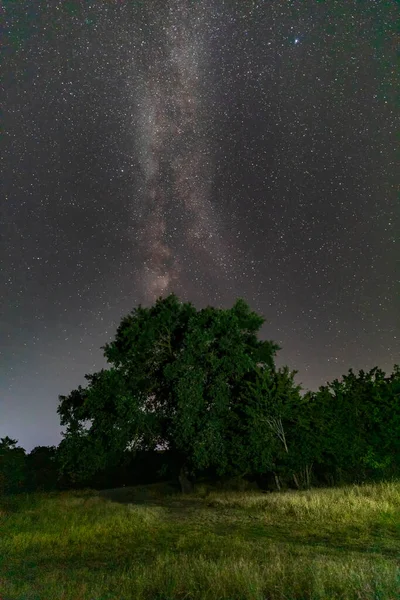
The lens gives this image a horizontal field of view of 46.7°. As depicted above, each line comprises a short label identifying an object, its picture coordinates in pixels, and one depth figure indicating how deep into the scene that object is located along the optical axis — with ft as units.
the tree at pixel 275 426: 76.64
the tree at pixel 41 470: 127.24
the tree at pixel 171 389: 77.51
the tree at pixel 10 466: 97.91
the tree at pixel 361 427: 80.94
